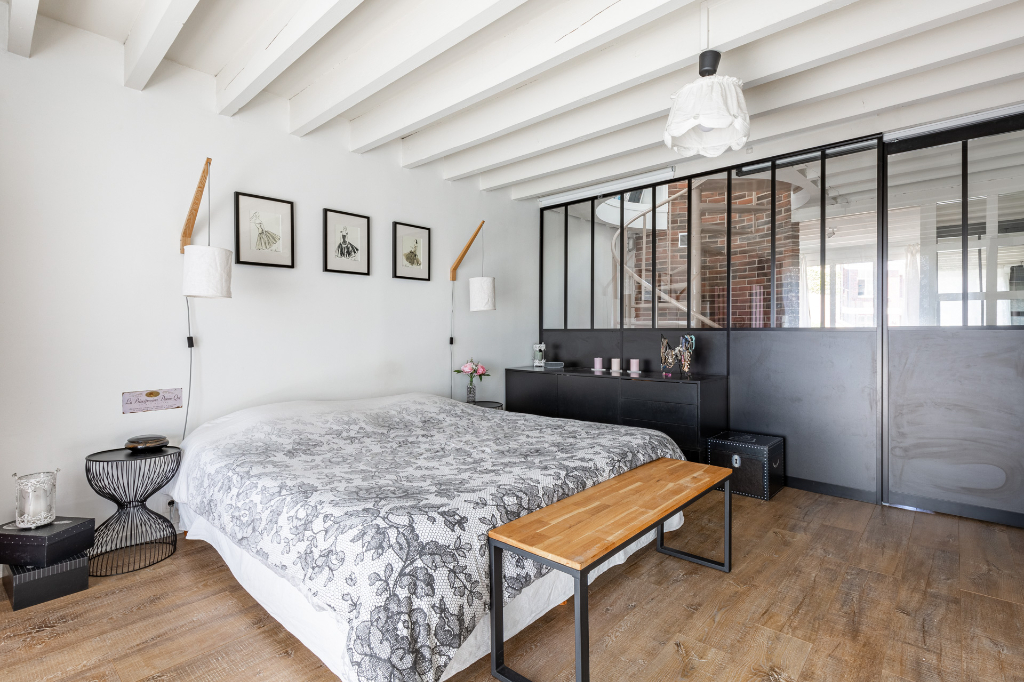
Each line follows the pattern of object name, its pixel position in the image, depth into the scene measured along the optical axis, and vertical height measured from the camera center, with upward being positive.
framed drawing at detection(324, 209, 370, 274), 3.58 +0.67
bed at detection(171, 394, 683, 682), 1.43 -0.62
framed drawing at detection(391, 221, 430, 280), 4.00 +0.67
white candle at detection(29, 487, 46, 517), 2.22 -0.72
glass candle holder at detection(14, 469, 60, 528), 2.21 -0.72
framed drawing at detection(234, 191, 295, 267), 3.13 +0.67
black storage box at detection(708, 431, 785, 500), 3.53 -0.90
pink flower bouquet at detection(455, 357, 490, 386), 4.31 -0.29
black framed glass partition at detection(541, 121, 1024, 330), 3.12 +0.67
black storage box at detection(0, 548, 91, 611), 2.08 -1.03
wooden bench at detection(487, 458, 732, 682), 1.49 -0.65
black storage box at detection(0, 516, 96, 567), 2.14 -0.88
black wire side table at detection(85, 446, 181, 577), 2.45 -0.90
